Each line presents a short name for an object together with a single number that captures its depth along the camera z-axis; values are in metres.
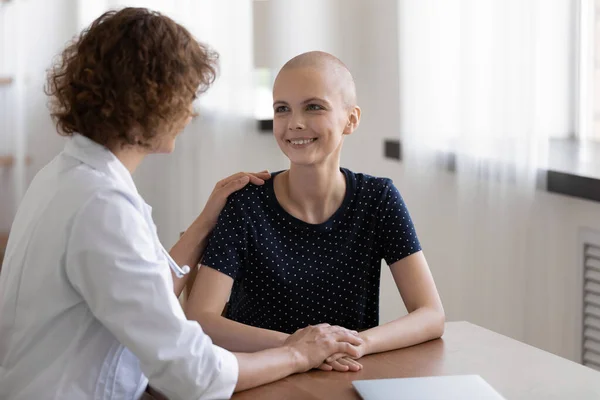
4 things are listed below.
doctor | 2.37
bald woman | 2.90
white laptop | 2.44
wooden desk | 2.49
